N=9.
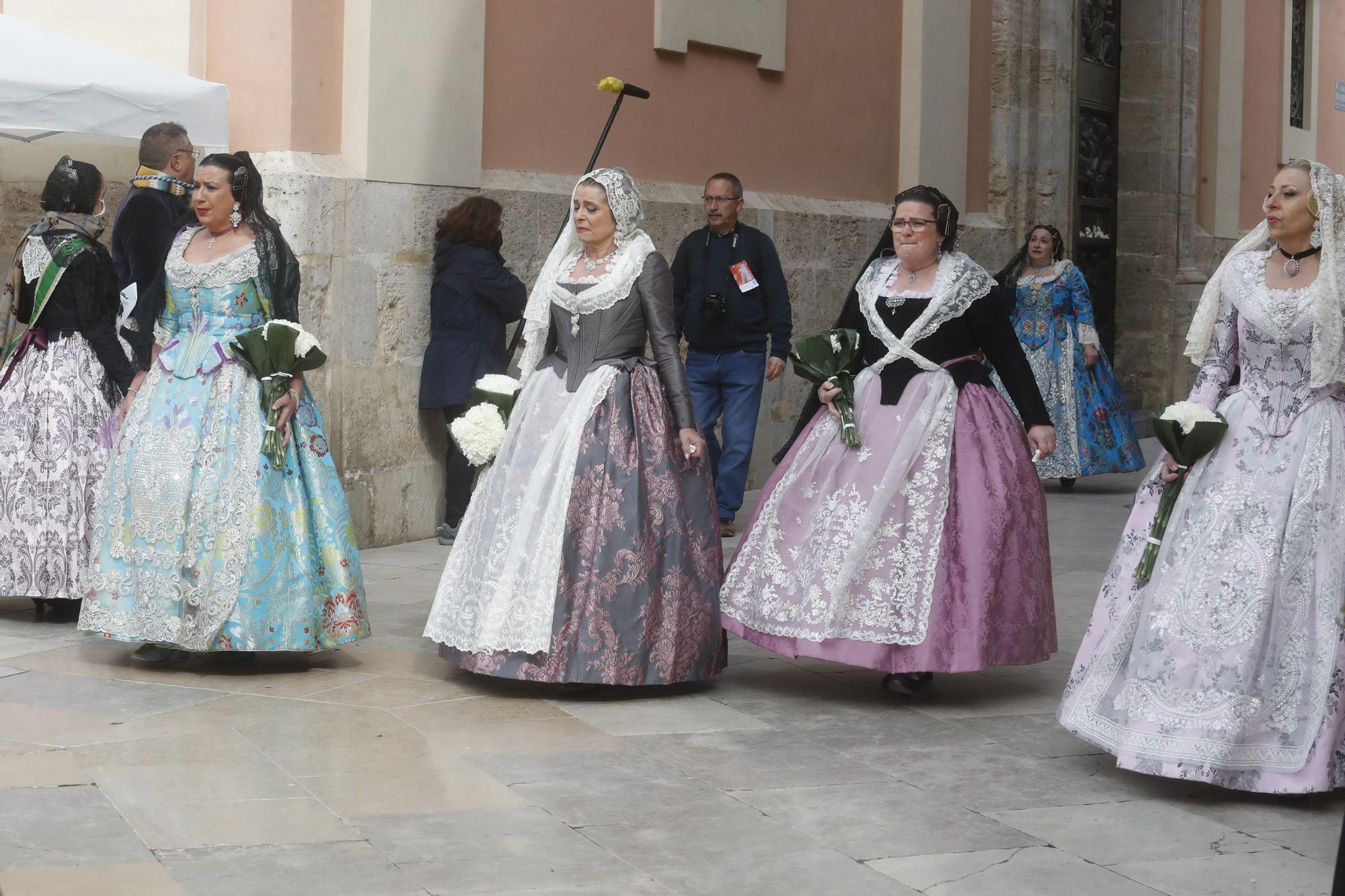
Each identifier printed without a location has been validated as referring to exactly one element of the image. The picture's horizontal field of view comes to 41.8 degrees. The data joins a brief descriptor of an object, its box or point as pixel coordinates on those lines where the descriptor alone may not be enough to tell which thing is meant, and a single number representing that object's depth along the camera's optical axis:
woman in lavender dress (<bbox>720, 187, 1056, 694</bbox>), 5.56
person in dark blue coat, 8.82
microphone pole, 7.53
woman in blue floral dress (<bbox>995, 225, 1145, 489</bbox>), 11.38
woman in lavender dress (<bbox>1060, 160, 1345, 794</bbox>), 4.58
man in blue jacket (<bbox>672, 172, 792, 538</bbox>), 9.10
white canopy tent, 7.02
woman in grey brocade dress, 5.54
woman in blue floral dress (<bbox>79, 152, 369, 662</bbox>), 5.77
